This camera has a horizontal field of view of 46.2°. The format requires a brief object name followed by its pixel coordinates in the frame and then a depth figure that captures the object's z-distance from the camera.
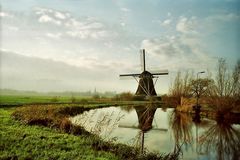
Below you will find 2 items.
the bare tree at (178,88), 41.91
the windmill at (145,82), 47.87
